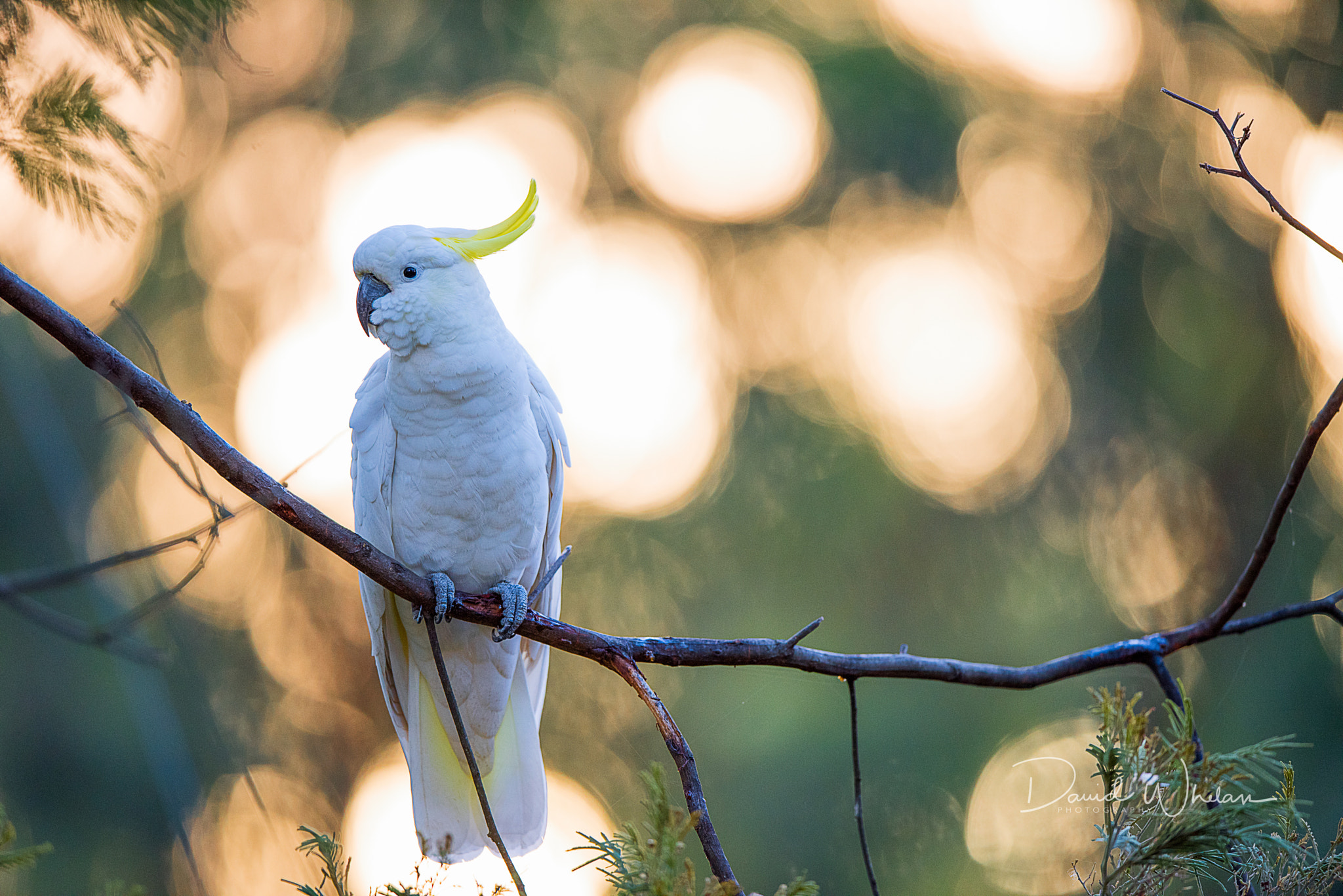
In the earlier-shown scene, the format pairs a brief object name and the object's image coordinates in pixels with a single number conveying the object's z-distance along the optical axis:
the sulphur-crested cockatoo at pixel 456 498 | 12.05
